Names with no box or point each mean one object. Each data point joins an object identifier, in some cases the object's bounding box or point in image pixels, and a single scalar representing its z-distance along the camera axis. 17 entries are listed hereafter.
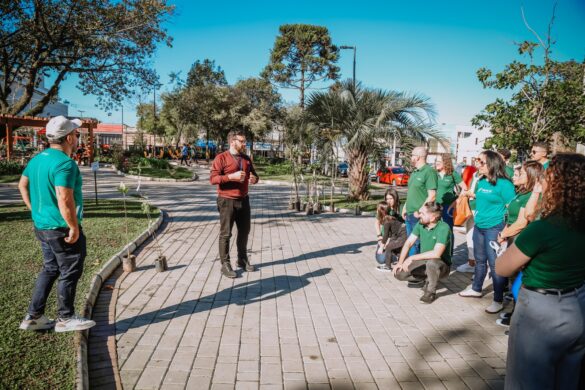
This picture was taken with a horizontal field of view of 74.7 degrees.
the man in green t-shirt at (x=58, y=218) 3.18
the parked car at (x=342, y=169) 28.55
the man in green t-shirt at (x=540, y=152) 4.95
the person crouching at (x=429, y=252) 4.71
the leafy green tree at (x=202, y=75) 36.44
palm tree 11.77
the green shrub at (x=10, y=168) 18.58
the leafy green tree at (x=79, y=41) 11.84
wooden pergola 16.17
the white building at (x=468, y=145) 45.19
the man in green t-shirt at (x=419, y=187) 5.30
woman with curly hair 1.99
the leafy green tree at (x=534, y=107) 8.45
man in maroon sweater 5.31
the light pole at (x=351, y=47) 17.62
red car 25.48
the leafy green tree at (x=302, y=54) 32.34
